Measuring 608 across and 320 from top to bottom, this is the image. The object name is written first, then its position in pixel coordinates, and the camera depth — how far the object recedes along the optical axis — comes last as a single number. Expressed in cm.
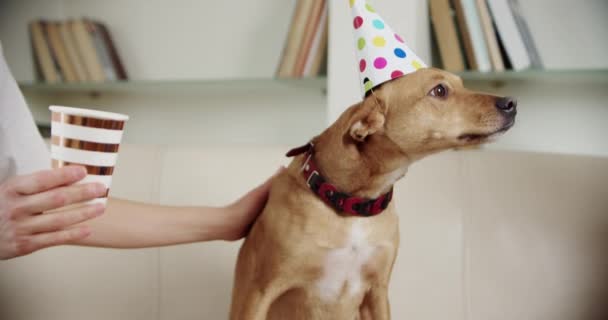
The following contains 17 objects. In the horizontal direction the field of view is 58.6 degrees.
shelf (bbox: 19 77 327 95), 173
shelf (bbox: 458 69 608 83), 138
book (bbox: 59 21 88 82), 195
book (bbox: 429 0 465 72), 144
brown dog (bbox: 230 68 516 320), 84
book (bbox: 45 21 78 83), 197
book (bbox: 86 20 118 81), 193
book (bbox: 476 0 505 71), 139
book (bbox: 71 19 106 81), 192
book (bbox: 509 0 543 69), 140
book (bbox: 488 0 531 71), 139
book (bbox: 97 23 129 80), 195
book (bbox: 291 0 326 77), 160
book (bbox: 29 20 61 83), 198
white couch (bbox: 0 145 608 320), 120
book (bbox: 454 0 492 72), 140
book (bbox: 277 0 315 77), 161
